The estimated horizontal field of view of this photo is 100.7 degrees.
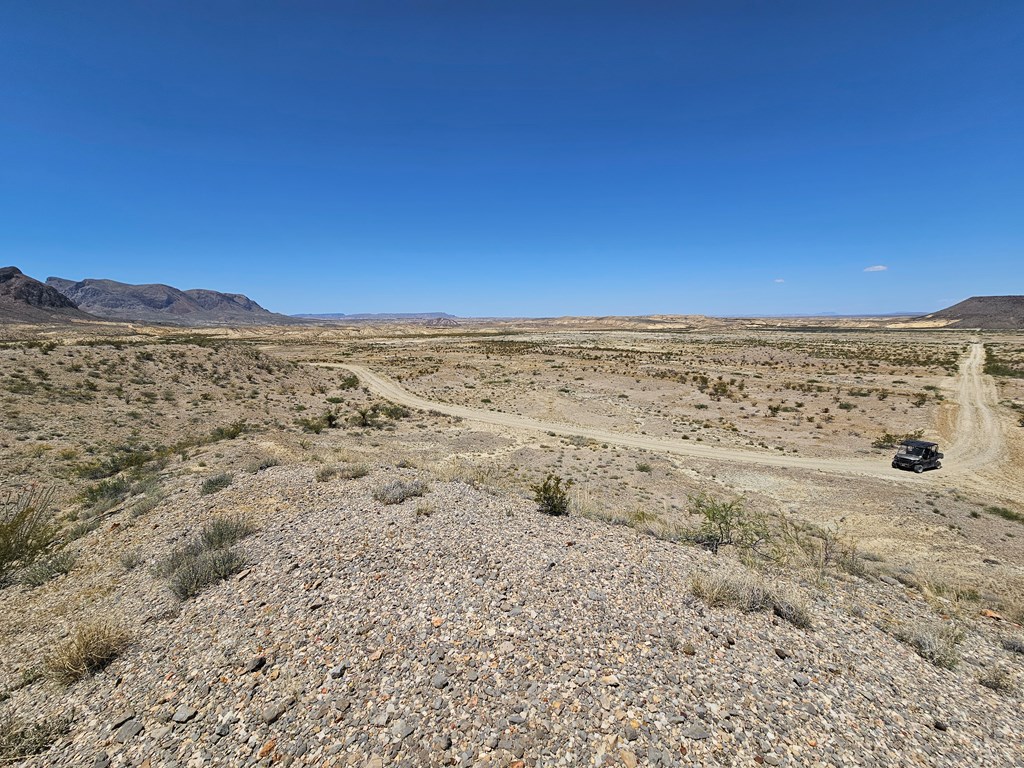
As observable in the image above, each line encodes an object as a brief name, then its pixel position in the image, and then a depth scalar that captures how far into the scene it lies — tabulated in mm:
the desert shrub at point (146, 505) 11015
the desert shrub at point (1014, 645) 7023
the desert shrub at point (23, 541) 8539
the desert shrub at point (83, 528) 10203
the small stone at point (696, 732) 4625
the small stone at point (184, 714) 4945
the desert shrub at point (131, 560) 8586
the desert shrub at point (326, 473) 13125
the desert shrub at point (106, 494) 12538
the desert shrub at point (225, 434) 20431
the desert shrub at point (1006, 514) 17311
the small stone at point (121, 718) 4938
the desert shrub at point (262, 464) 14031
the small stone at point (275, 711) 4898
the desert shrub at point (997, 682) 6004
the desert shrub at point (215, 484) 12117
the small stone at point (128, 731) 4758
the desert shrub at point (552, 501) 11938
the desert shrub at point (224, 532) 8805
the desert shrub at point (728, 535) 10875
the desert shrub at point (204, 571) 7297
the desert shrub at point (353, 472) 13576
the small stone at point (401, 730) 4660
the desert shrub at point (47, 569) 8219
